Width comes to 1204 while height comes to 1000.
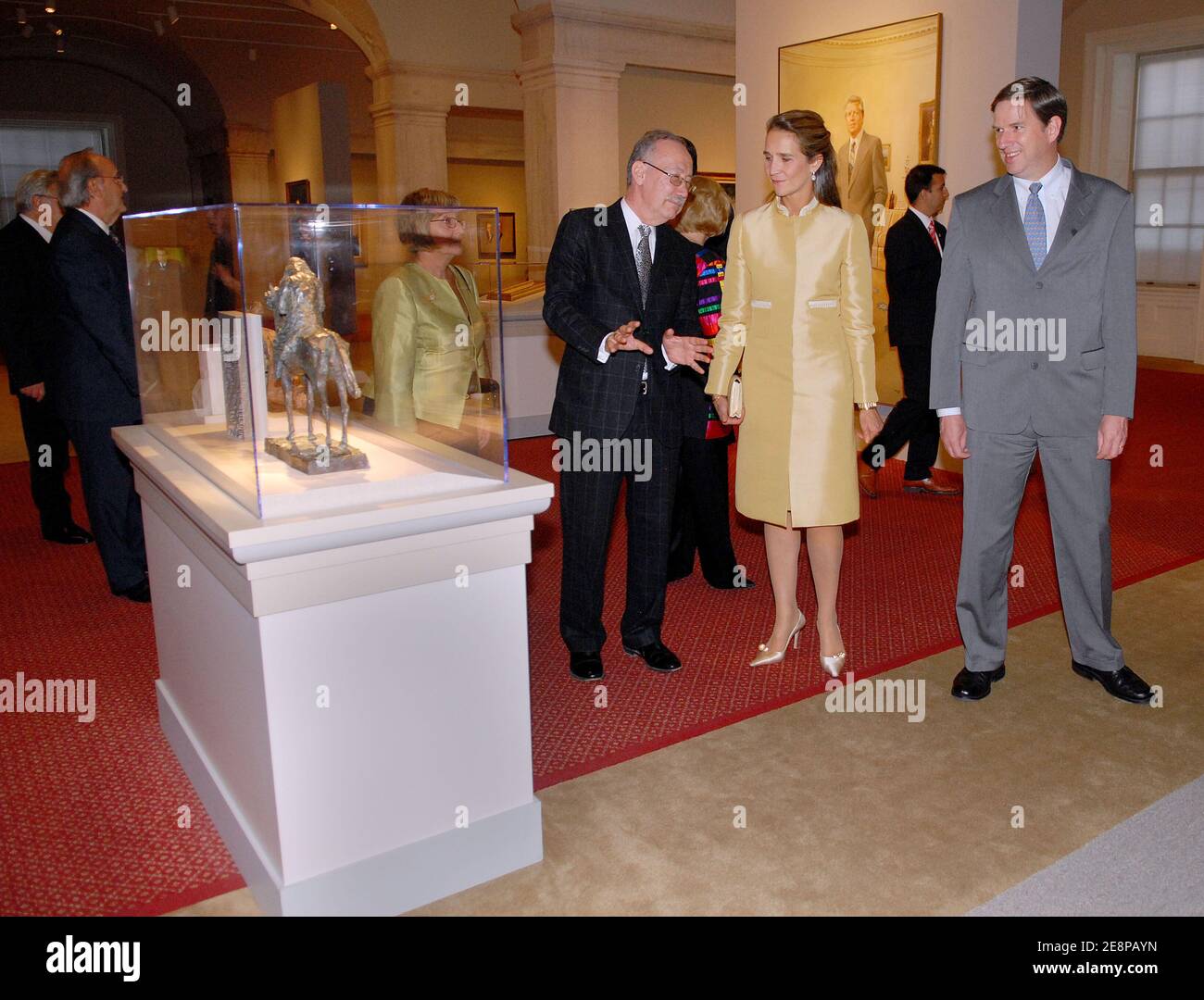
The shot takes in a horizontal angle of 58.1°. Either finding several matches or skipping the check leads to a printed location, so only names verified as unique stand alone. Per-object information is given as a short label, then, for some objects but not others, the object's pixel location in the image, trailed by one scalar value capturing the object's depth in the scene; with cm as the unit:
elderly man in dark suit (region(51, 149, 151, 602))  428
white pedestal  221
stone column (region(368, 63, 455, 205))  1270
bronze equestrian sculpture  230
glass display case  225
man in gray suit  320
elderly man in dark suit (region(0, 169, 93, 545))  540
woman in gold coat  332
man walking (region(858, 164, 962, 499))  604
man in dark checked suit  338
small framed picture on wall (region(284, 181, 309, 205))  1096
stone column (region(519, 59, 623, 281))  1030
